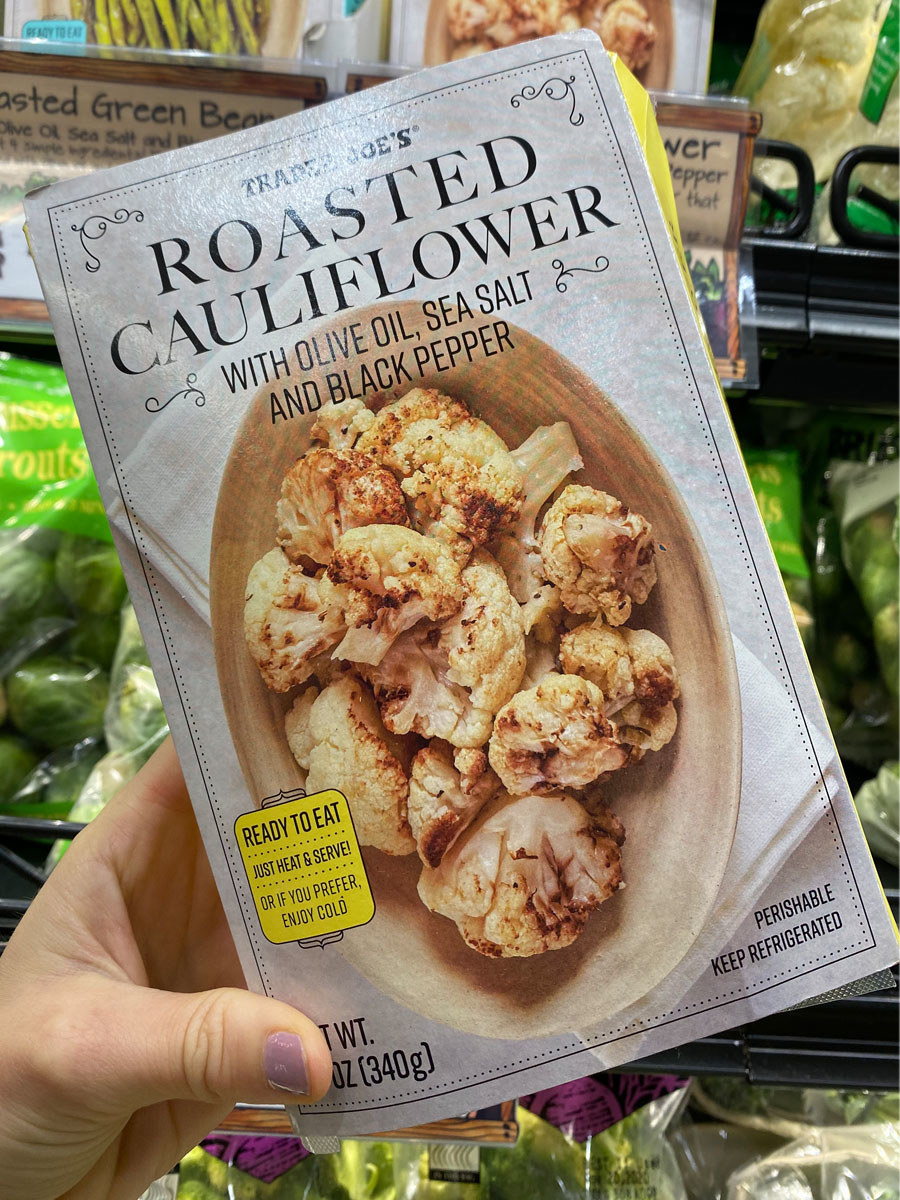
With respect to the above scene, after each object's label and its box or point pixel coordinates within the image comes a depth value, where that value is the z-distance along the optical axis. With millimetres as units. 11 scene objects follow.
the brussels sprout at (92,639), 377
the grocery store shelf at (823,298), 298
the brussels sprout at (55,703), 355
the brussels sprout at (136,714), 342
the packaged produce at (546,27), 326
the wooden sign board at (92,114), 282
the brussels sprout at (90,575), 368
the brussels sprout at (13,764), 346
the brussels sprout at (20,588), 363
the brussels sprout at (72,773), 348
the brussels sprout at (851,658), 367
